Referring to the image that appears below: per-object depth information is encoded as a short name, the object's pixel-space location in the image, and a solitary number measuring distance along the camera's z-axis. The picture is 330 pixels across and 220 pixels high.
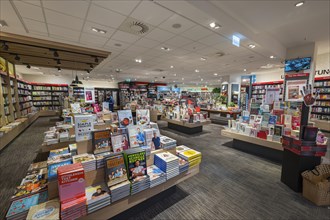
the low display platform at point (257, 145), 3.35
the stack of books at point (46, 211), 1.11
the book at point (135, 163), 1.50
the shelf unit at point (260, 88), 9.14
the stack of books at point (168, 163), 1.76
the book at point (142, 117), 2.33
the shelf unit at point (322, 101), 6.38
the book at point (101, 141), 1.64
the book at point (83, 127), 1.61
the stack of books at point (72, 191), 1.15
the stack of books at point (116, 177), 1.39
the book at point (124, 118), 2.07
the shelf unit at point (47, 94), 10.92
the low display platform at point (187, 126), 5.43
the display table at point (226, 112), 7.56
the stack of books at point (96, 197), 1.26
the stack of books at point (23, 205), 1.16
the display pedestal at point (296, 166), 2.24
